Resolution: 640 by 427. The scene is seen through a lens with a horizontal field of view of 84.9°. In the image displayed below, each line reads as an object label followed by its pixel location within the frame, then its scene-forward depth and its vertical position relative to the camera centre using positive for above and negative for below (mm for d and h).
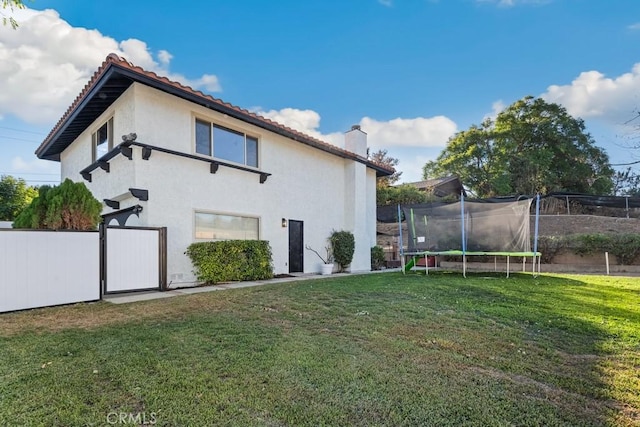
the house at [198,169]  7340 +1544
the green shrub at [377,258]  13352 -1201
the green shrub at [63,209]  5809 +336
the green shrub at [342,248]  11586 -700
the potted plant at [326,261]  10992 -1141
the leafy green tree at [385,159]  33138 +6539
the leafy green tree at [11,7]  3604 +2322
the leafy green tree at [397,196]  20484 +1796
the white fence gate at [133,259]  6031 -557
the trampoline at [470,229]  9219 -87
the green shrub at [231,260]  7723 -753
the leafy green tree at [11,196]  18562 +1843
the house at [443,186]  25406 +3079
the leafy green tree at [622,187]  27620 +3035
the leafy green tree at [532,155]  25531 +5335
